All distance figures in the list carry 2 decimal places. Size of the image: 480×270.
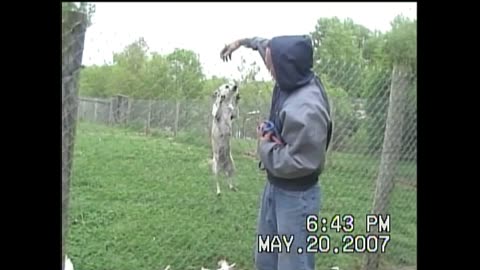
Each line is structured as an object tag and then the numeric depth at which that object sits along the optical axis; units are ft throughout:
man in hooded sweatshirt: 6.74
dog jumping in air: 9.26
